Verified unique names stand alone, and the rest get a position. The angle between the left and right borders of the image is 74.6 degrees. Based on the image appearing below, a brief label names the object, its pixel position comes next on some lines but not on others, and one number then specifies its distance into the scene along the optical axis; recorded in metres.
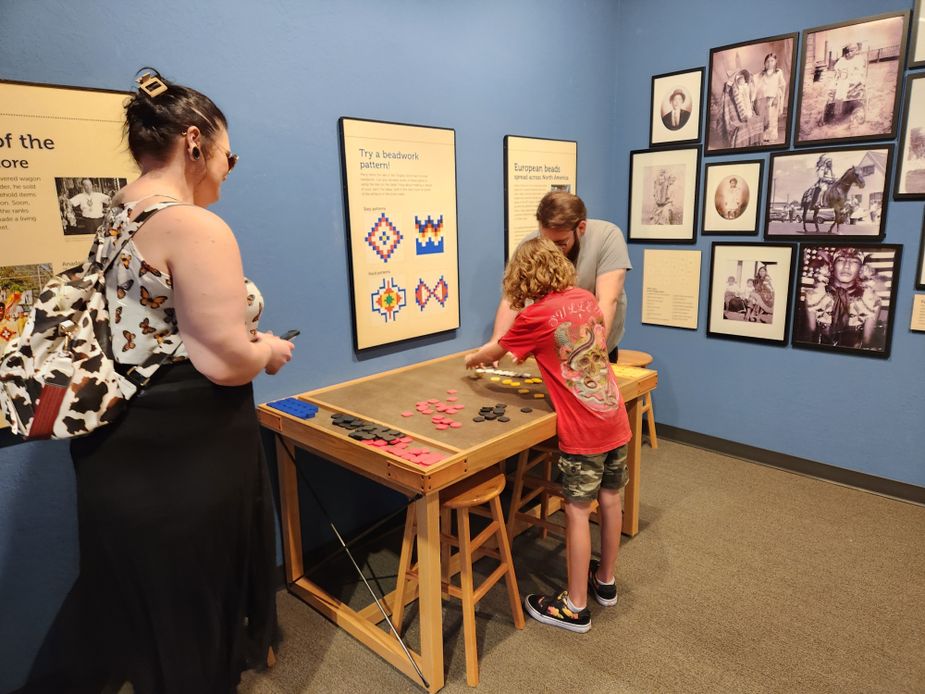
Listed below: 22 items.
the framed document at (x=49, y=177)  1.57
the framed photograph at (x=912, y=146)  2.59
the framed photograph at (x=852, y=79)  2.62
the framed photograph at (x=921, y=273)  2.66
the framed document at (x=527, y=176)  2.96
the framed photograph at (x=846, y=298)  2.79
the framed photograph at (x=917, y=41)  2.53
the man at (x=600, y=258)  2.44
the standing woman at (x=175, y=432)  1.14
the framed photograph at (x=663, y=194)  3.33
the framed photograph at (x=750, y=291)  3.09
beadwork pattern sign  2.32
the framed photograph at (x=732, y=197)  3.10
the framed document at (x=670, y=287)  3.42
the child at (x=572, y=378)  1.86
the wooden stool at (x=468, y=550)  1.80
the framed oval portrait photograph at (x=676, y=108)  3.21
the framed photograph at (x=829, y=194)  2.74
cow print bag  1.14
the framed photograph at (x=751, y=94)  2.92
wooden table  1.69
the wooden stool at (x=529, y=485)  2.27
